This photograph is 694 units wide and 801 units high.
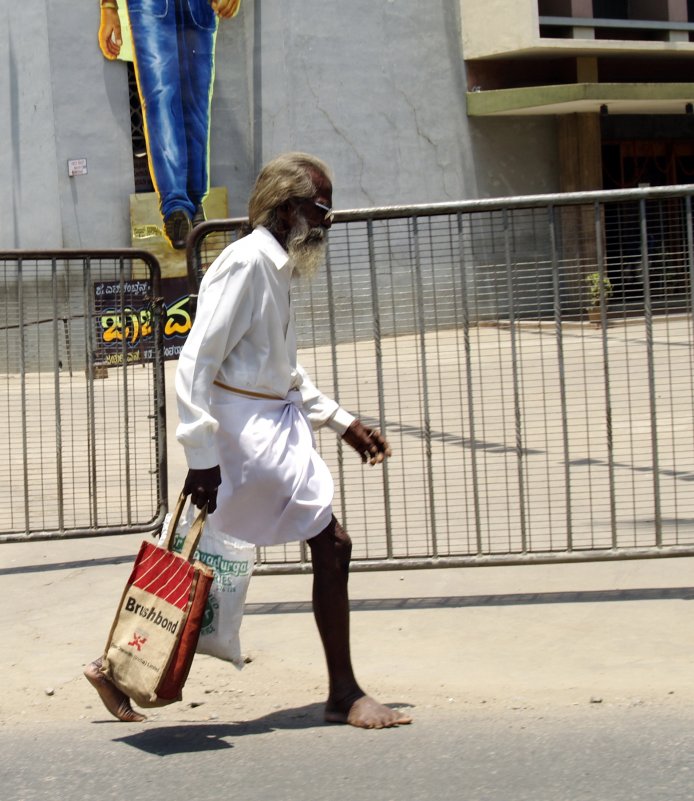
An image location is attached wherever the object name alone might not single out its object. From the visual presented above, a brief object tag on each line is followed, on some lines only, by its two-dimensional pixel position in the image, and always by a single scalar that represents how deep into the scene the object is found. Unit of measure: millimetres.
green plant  11719
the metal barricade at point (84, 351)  13961
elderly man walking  8469
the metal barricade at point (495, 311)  11664
